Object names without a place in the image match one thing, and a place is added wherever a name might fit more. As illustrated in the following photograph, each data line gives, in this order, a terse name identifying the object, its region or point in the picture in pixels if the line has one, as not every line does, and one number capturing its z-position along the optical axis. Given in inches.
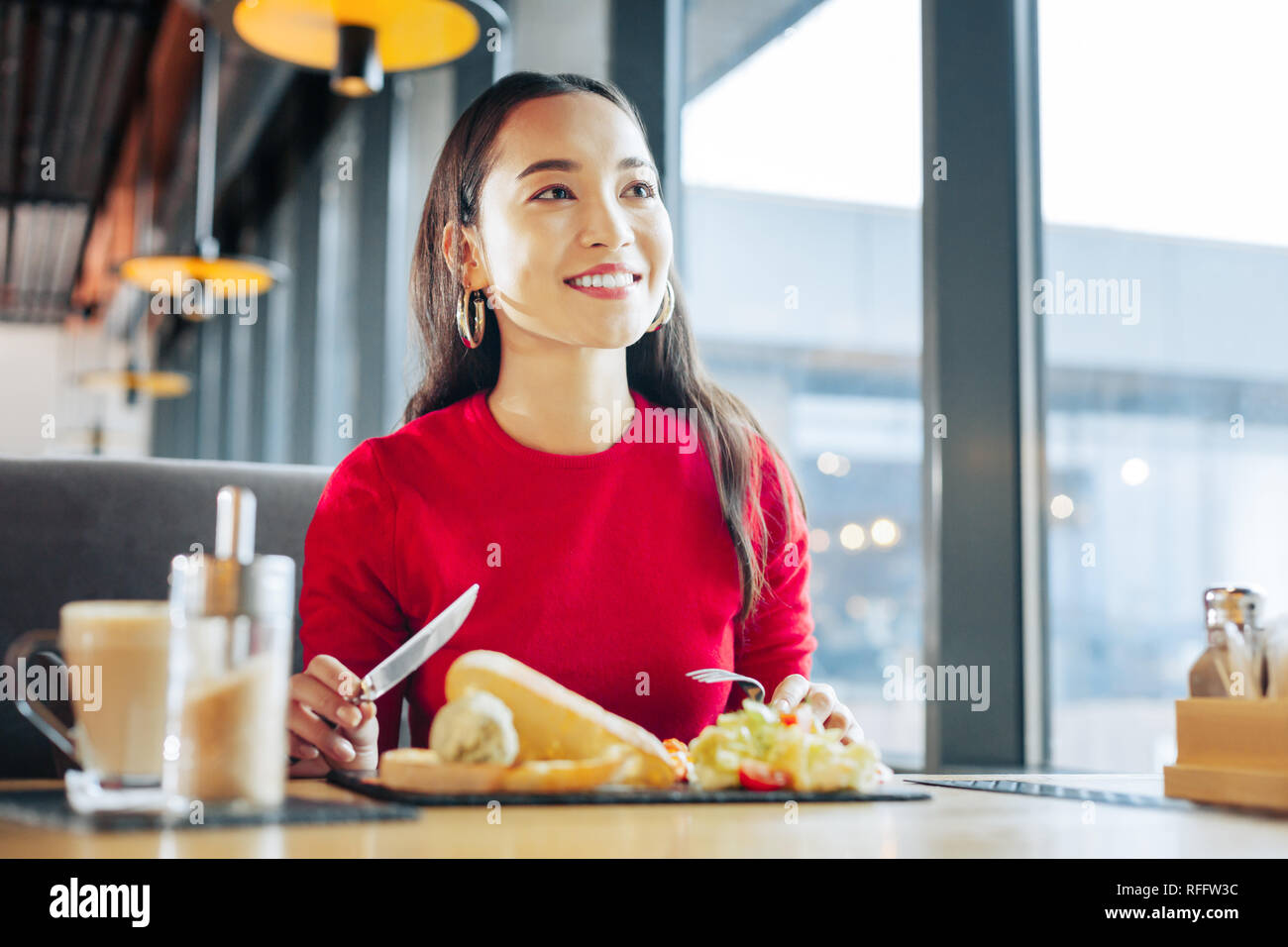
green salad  36.3
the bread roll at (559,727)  36.2
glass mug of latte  29.7
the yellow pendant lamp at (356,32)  87.0
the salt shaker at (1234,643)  39.7
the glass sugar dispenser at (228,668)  28.8
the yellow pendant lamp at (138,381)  295.1
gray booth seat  59.8
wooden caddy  37.6
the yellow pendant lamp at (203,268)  164.4
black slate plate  32.9
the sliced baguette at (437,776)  33.8
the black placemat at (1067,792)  37.7
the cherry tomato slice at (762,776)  36.3
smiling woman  50.7
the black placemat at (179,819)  27.4
